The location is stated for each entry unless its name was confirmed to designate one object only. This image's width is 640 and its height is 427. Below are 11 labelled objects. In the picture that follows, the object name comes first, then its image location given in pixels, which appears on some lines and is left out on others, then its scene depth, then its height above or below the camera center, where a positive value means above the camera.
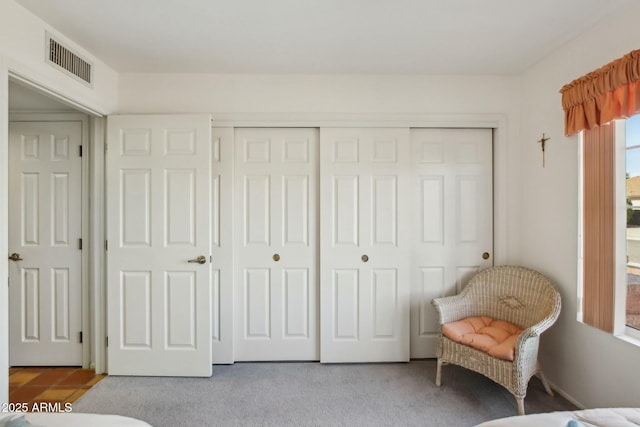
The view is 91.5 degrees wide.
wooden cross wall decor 2.36 +0.55
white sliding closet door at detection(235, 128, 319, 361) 2.66 -0.27
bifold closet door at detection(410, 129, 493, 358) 2.72 -0.02
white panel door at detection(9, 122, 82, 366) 2.61 -0.25
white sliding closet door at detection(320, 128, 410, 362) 2.64 -0.28
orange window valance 1.65 +0.69
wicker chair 1.92 -0.74
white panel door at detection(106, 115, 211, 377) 2.43 -0.25
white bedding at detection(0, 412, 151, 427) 0.96 -0.66
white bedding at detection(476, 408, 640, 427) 1.03 -0.71
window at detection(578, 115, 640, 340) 1.79 -0.09
